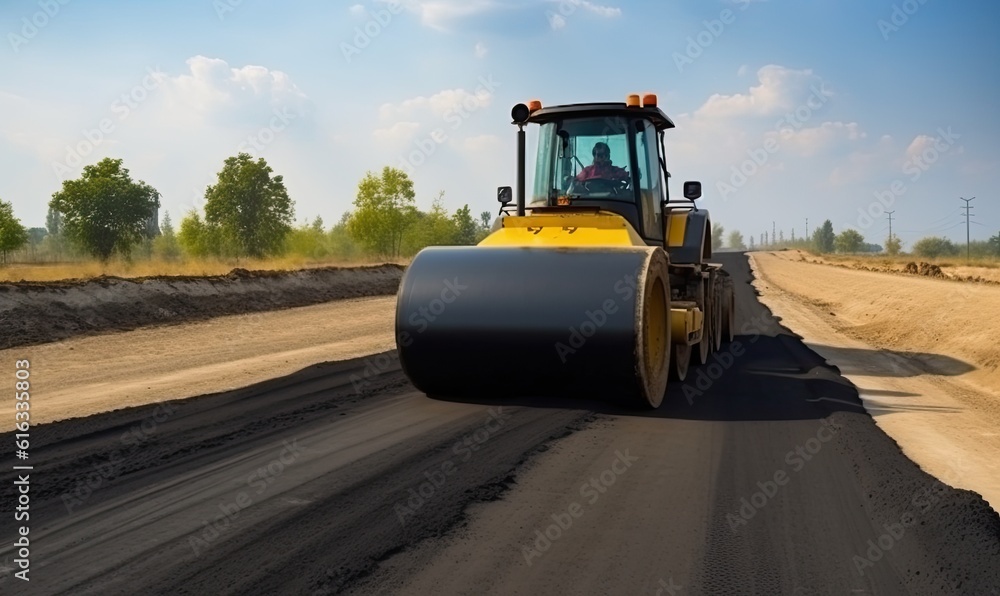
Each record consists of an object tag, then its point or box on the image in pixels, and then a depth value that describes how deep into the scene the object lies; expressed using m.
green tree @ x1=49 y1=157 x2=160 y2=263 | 45.72
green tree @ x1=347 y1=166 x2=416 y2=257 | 50.41
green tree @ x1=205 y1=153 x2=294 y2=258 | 51.19
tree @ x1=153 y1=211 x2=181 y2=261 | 76.65
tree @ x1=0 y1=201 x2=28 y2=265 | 46.16
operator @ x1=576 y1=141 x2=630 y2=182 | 9.73
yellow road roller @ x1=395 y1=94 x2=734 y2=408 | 7.39
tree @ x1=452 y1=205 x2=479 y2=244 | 69.00
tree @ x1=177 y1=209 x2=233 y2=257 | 51.81
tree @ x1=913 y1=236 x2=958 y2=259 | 110.82
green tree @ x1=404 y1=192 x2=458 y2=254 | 63.22
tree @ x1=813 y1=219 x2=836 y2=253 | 191.88
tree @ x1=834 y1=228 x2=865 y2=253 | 173.38
